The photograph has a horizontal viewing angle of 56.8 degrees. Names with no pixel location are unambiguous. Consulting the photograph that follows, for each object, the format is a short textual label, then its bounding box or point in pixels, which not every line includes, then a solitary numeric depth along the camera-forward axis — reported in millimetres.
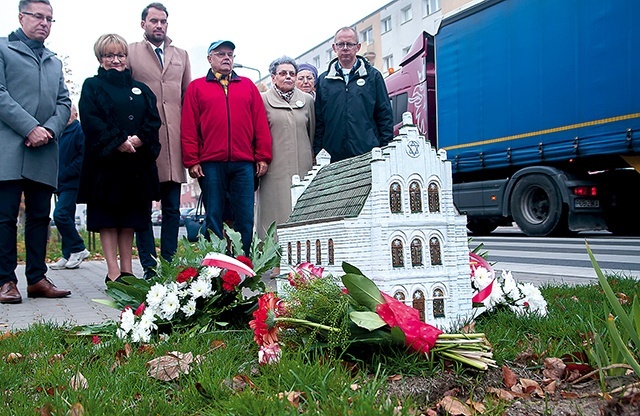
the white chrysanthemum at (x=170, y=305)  3330
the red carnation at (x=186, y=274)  3457
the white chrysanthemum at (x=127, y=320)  3252
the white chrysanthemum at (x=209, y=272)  3432
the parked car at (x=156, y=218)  45650
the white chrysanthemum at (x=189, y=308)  3361
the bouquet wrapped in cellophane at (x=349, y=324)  2475
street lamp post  30291
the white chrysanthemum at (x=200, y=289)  3387
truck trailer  10422
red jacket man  5418
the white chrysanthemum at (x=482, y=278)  3555
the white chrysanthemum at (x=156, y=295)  3342
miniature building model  3094
